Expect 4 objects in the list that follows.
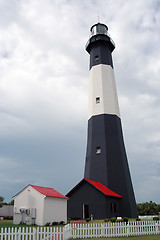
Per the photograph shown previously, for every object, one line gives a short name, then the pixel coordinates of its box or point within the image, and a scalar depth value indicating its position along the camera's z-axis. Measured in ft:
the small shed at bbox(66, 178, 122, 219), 76.38
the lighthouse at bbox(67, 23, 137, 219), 79.71
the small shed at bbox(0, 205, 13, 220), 102.89
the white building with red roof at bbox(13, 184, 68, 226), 64.59
